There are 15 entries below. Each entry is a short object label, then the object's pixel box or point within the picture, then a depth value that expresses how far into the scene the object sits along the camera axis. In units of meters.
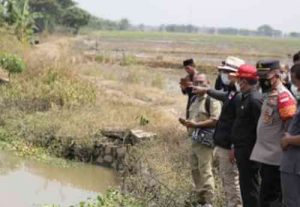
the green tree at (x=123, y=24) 155.50
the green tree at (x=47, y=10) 57.07
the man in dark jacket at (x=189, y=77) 6.96
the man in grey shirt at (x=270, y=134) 5.30
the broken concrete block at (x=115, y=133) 10.57
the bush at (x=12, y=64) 15.95
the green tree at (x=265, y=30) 172.81
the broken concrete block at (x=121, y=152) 10.10
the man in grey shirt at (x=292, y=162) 4.75
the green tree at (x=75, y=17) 62.06
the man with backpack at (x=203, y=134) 6.80
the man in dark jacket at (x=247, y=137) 5.68
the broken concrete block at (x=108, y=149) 10.34
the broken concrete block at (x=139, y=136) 10.04
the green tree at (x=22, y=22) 24.33
